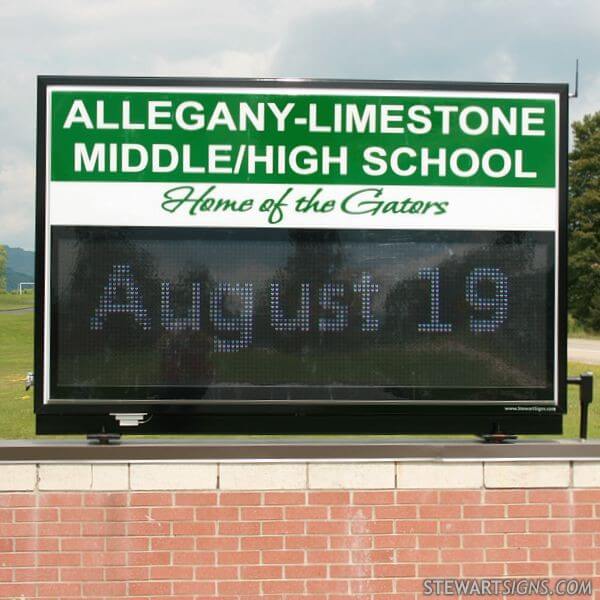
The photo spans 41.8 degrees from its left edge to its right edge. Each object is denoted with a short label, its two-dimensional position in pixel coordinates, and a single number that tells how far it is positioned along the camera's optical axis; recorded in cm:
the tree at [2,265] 14242
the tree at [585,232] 4481
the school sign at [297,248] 418
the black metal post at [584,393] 427
